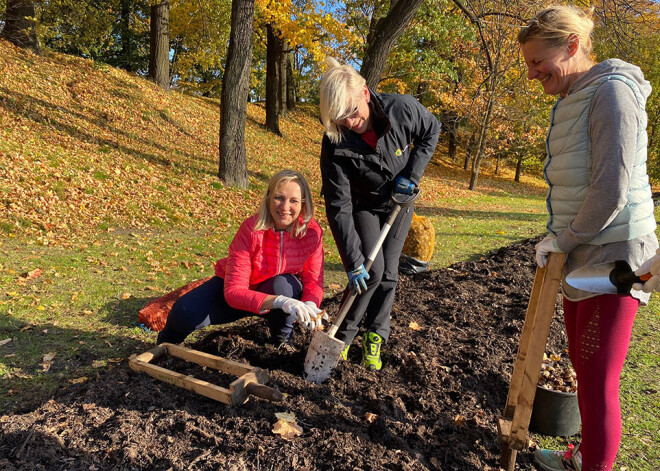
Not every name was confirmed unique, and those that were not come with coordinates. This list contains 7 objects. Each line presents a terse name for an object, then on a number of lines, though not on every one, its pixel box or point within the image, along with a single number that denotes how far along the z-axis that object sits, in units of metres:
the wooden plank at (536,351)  2.09
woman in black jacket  2.93
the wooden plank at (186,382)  2.64
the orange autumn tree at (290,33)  12.97
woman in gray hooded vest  1.79
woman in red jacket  3.18
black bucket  2.70
